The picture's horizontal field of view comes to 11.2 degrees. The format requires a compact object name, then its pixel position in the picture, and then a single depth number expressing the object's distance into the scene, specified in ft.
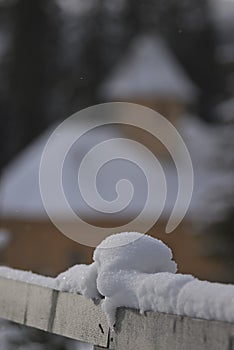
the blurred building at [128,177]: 105.50
